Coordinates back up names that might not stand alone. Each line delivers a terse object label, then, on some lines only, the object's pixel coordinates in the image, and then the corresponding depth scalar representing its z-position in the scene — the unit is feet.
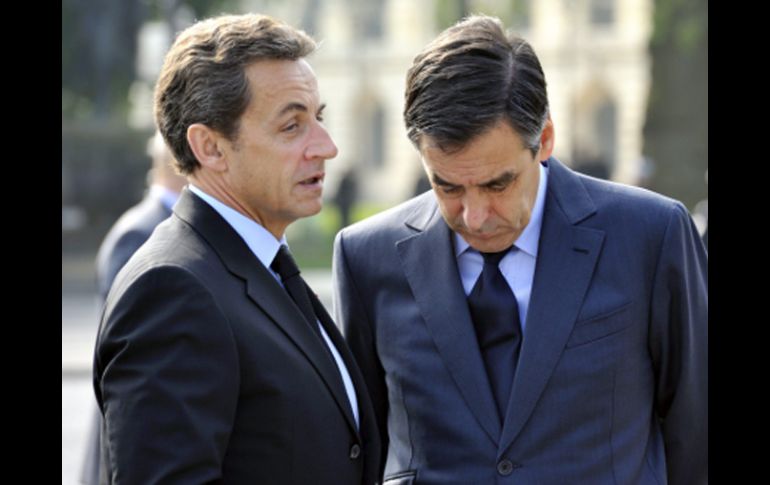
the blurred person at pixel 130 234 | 35.14
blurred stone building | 315.17
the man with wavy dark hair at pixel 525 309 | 18.97
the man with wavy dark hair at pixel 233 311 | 15.92
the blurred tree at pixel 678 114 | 128.88
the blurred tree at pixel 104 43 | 164.55
